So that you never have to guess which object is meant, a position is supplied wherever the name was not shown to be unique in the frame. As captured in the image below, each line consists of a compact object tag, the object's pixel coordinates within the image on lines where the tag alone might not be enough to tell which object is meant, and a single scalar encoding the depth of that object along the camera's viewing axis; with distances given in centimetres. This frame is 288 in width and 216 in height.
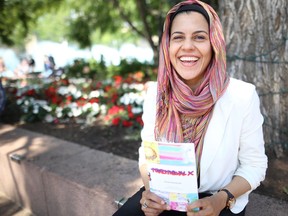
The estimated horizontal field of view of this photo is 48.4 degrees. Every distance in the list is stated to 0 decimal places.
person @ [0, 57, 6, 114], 432
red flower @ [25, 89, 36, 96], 554
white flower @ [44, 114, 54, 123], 464
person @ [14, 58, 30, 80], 982
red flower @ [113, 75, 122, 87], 534
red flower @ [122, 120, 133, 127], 399
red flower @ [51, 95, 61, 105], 512
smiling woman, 153
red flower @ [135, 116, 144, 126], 393
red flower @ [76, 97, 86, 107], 490
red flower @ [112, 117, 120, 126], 407
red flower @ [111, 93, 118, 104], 486
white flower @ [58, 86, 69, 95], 549
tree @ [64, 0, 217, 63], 820
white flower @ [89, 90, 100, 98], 524
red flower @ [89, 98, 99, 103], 485
